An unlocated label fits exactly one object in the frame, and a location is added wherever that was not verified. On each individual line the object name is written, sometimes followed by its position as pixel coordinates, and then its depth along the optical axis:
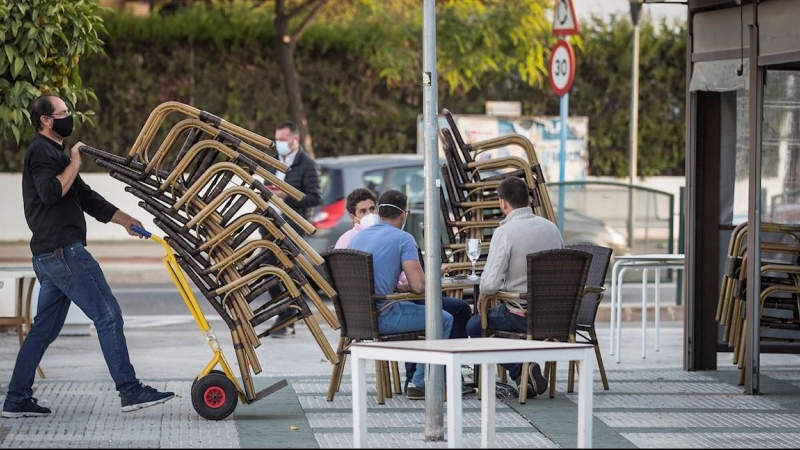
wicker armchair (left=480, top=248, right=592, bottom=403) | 17.53
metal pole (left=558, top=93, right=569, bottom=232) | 32.66
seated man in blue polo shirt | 18.06
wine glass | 18.72
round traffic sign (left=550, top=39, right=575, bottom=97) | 31.94
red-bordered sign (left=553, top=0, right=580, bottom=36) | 31.98
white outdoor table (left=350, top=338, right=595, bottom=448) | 12.54
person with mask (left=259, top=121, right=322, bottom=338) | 25.58
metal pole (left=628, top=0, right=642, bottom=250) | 39.41
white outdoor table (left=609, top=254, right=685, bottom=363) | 22.53
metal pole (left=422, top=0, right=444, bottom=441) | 15.27
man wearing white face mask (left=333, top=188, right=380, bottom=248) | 19.55
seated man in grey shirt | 18.03
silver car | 32.44
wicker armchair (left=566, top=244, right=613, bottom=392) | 19.11
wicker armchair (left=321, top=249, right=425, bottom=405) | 17.80
